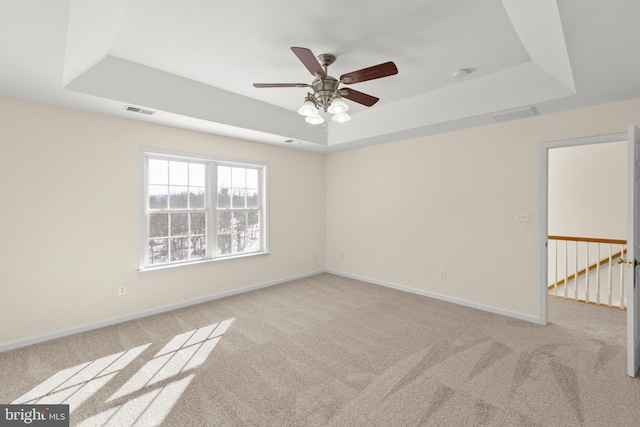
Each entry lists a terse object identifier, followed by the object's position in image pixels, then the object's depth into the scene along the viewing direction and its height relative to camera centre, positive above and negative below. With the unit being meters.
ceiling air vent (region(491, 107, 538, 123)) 3.23 +1.10
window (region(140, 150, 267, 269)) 3.82 +0.00
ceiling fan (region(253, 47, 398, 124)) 2.13 +1.04
